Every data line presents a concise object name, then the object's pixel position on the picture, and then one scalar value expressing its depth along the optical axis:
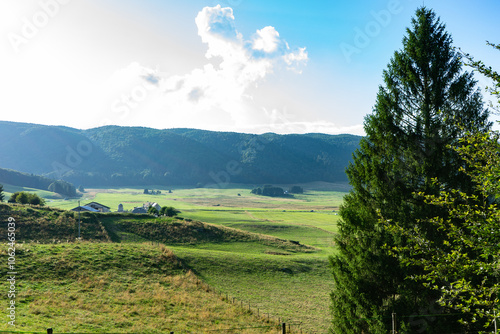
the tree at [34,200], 77.81
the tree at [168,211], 92.03
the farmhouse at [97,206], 106.47
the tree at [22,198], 76.88
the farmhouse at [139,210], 113.20
